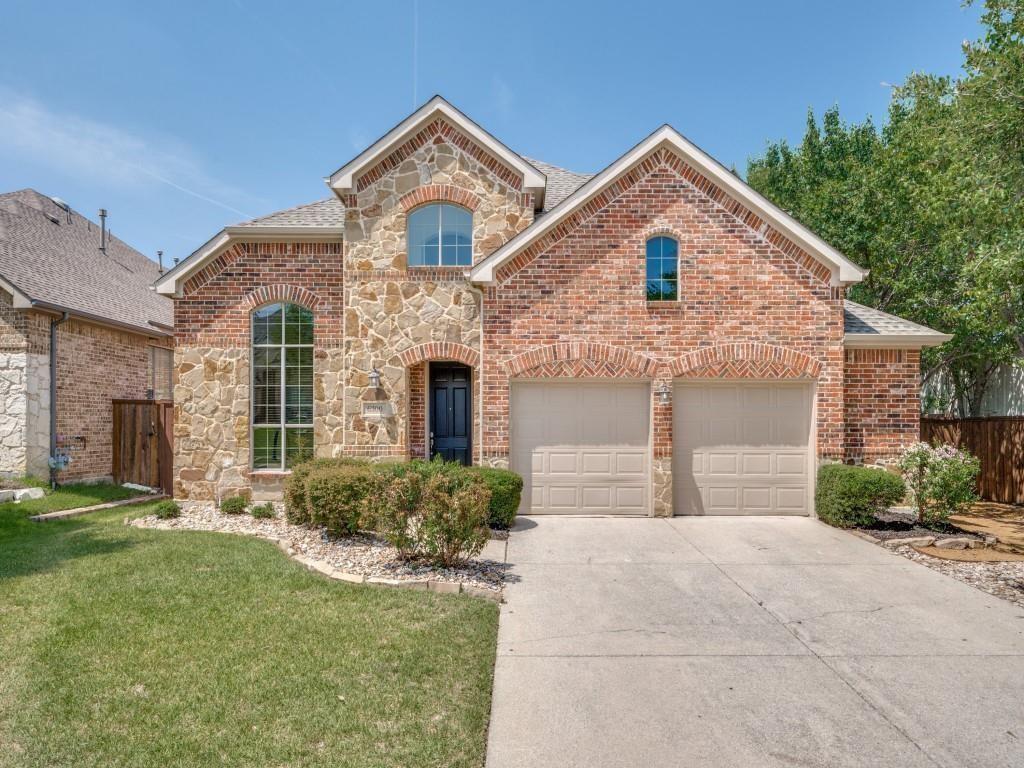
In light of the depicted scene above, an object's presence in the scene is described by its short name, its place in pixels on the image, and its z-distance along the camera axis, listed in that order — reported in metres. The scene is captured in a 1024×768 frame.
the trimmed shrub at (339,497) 8.30
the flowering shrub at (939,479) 9.22
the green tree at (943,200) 9.81
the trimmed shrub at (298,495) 9.21
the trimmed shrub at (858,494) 9.49
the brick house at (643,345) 10.60
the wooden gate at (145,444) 14.04
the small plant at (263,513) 10.23
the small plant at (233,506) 10.59
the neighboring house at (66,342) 12.41
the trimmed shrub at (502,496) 9.24
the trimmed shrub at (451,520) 6.81
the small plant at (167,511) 10.15
